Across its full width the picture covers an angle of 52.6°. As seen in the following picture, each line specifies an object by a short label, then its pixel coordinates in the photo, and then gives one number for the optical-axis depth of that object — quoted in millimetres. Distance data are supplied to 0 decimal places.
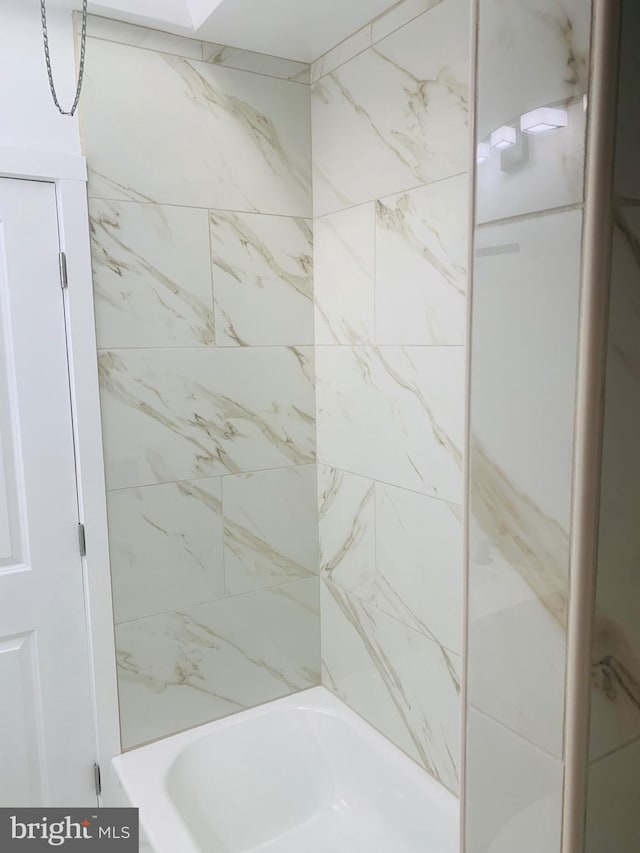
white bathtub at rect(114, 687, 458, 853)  1734
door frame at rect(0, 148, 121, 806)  1679
